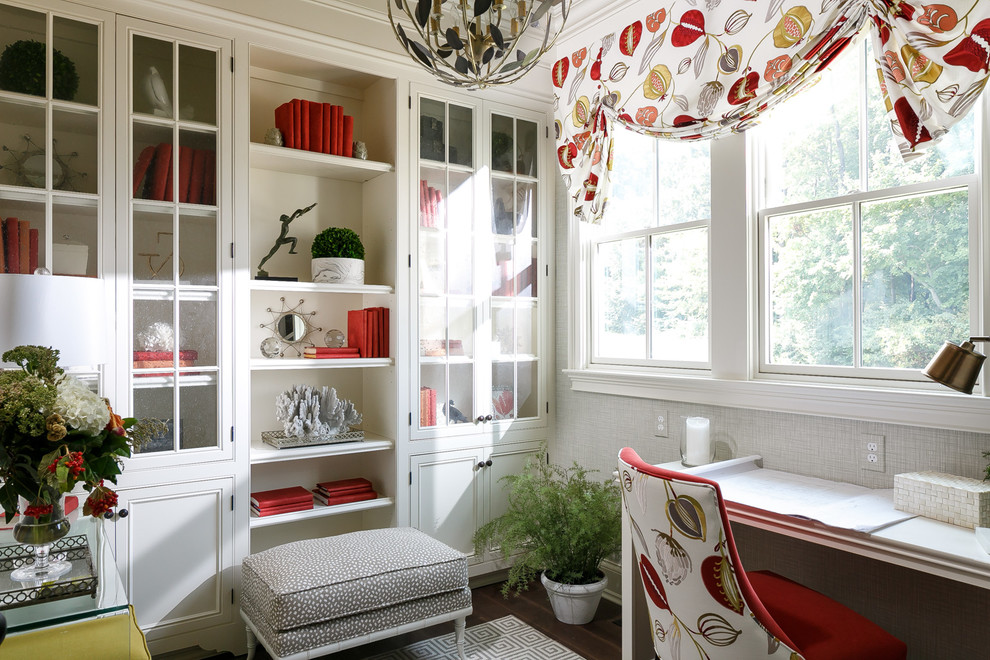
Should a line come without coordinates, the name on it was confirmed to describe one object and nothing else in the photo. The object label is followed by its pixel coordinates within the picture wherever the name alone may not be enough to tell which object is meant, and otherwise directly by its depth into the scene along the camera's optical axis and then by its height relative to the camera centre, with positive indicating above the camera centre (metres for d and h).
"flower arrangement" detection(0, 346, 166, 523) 1.59 -0.27
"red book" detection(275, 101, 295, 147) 2.93 +0.92
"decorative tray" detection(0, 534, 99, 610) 1.51 -0.59
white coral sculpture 2.89 -0.37
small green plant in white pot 2.97 +0.33
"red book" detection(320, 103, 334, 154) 3.01 +0.92
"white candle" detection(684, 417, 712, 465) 2.60 -0.45
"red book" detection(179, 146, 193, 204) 2.61 +0.63
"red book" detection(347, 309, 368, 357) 3.11 +0.00
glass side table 1.41 -0.61
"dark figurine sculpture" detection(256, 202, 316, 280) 2.96 +0.41
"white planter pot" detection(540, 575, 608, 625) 2.89 -1.19
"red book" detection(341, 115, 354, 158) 3.06 +0.89
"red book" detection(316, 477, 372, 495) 3.05 -0.73
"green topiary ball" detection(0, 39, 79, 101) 2.31 +0.92
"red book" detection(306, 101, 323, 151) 2.98 +0.91
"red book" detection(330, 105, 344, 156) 3.03 +0.91
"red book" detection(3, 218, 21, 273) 2.27 +0.29
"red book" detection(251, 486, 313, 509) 2.85 -0.73
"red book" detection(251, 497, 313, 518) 2.82 -0.77
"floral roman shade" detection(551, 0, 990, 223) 1.85 +0.90
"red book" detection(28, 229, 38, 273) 2.31 +0.28
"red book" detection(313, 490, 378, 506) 3.02 -0.78
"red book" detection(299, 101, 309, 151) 2.95 +0.91
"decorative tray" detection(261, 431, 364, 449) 2.86 -0.48
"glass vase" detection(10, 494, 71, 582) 1.64 -0.52
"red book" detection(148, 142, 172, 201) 2.55 +0.62
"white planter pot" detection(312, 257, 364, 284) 2.97 +0.27
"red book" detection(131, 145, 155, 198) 2.52 +0.63
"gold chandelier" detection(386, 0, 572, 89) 1.17 +0.54
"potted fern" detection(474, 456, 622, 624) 2.89 -0.92
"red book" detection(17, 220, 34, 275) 2.29 +0.30
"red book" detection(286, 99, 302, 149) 2.93 +0.91
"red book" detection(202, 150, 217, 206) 2.66 +0.59
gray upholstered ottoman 2.27 -0.94
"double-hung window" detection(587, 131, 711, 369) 2.90 +0.33
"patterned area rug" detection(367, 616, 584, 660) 2.67 -1.31
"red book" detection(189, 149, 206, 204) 2.63 +0.61
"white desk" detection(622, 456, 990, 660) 1.52 -0.54
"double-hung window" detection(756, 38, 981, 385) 2.10 +0.31
